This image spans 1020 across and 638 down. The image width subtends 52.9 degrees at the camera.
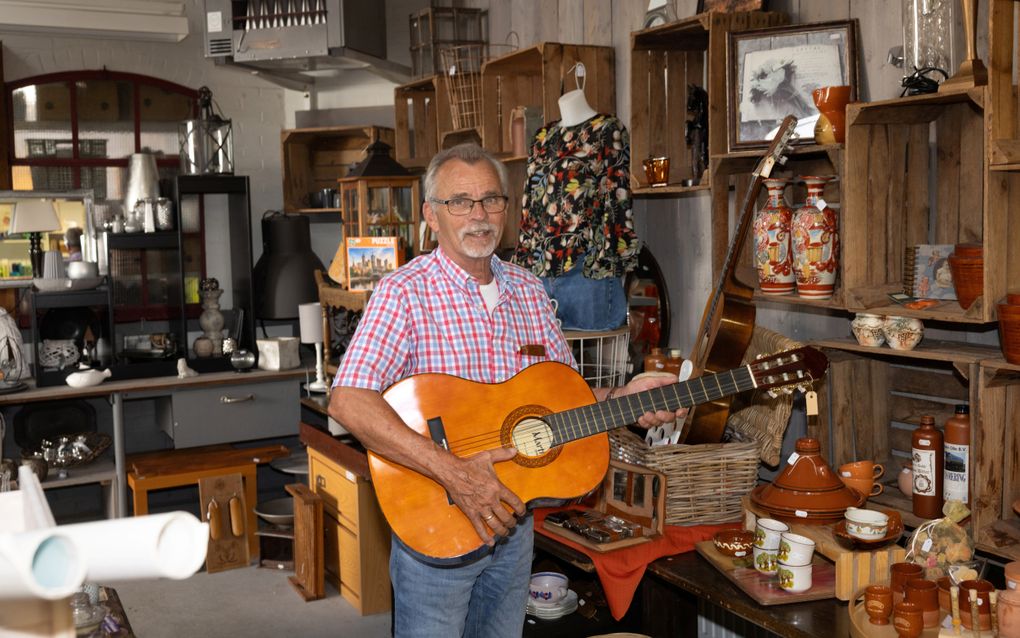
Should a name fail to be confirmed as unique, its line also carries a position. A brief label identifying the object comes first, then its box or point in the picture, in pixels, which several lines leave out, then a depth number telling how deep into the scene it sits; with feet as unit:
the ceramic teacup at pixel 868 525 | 7.65
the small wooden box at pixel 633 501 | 9.23
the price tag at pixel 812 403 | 7.78
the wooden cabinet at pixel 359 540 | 14.10
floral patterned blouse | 11.80
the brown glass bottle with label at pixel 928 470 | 8.36
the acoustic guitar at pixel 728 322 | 9.10
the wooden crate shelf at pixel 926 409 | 7.81
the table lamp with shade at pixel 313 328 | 17.34
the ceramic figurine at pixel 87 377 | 16.63
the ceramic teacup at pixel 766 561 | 7.97
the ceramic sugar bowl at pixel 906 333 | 8.43
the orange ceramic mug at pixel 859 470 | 8.74
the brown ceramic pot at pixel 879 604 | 6.99
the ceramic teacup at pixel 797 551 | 7.69
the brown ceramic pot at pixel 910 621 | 6.72
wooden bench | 16.43
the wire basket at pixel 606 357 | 12.35
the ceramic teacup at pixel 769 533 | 8.04
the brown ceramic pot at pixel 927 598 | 6.82
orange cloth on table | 8.83
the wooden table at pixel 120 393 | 16.44
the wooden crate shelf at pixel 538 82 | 13.11
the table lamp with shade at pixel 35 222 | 17.98
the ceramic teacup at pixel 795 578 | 7.70
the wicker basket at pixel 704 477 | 9.41
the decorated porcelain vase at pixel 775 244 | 9.29
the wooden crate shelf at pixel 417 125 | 17.90
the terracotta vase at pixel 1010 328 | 7.40
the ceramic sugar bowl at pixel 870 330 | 8.61
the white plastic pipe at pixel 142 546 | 1.79
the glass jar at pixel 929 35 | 8.22
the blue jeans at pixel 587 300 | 12.08
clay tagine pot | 8.35
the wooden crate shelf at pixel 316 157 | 20.12
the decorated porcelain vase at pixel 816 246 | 8.90
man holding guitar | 7.25
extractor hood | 16.76
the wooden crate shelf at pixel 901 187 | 8.60
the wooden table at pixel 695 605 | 7.32
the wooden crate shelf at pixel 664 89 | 11.18
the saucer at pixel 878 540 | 7.68
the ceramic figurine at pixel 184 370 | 17.72
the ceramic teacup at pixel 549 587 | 10.52
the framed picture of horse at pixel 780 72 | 9.43
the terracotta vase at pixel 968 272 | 7.70
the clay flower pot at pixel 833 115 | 8.90
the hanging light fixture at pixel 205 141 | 18.90
